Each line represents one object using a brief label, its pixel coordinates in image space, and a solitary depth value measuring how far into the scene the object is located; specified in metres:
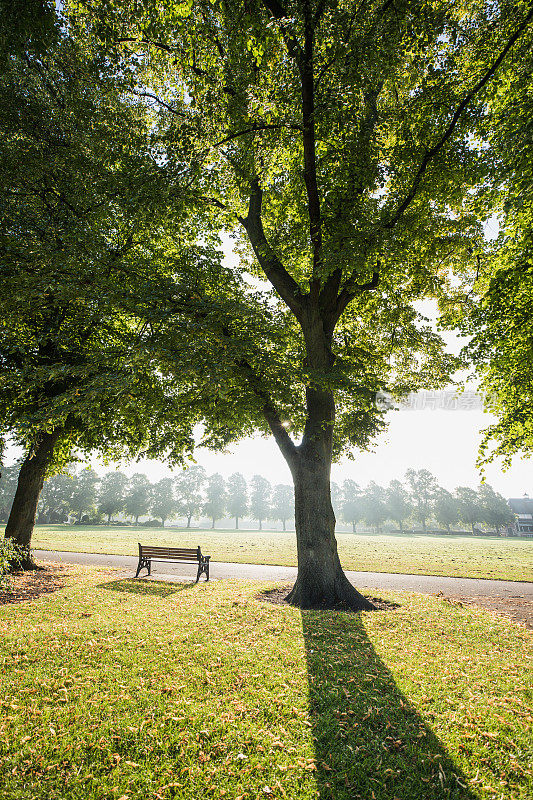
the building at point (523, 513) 98.09
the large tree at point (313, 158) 7.33
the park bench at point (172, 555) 13.09
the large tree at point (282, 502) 90.81
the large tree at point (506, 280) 7.48
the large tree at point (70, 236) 7.97
